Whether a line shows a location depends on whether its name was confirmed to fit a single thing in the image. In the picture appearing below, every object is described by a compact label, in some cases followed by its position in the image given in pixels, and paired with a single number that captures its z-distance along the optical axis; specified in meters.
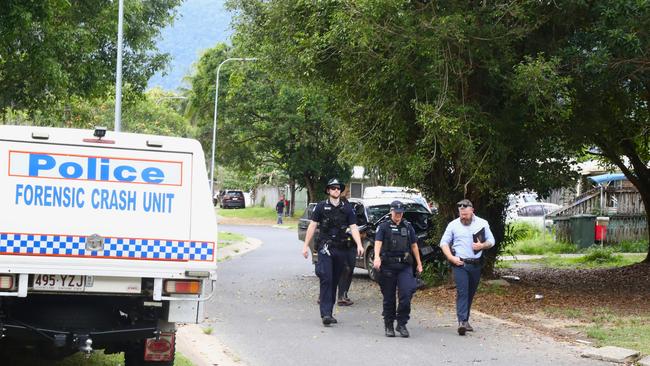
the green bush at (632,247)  26.55
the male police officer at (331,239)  11.62
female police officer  10.80
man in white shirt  10.94
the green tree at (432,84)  12.91
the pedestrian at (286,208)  62.69
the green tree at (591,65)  12.24
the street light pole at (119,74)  18.85
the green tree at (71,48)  16.30
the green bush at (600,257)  23.22
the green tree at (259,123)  48.25
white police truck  7.12
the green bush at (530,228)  28.88
